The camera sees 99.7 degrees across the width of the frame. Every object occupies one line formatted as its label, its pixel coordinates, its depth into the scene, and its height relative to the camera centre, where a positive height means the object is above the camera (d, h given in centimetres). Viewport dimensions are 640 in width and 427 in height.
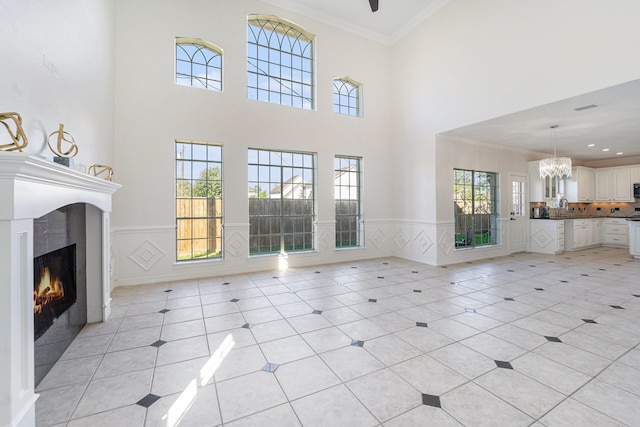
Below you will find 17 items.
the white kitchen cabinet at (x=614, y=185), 855 +96
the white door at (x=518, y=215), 757 -1
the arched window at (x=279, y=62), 584 +349
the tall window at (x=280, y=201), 580 +33
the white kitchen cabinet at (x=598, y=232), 871 -57
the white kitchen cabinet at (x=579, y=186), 865 +93
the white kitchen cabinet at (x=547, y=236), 754 -61
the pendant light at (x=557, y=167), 594 +106
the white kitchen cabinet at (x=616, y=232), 852 -58
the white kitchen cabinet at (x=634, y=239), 672 -62
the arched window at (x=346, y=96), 681 +308
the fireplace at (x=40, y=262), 140 -36
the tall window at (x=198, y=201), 514 +31
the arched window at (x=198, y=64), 518 +301
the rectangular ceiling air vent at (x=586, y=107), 432 +175
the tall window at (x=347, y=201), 675 +37
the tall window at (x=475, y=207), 666 +20
